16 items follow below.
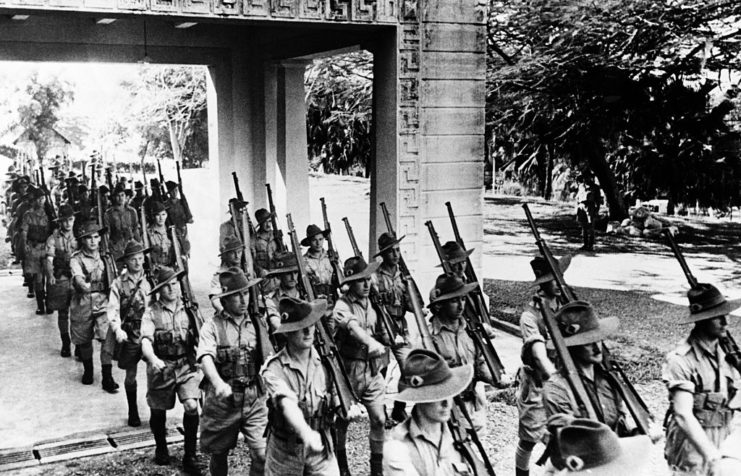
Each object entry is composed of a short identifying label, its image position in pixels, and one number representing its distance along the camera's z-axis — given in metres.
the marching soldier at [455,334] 6.82
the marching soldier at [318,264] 10.20
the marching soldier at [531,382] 6.91
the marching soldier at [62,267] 11.62
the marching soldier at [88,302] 10.19
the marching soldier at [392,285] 9.02
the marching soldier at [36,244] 14.24
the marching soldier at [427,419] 4.53
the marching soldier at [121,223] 15.15
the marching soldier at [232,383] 6.63
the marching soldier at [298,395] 5.64
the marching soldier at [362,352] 7.48
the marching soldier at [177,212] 15.99
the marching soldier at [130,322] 8.80
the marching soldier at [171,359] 7.52
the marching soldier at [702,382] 5.71
